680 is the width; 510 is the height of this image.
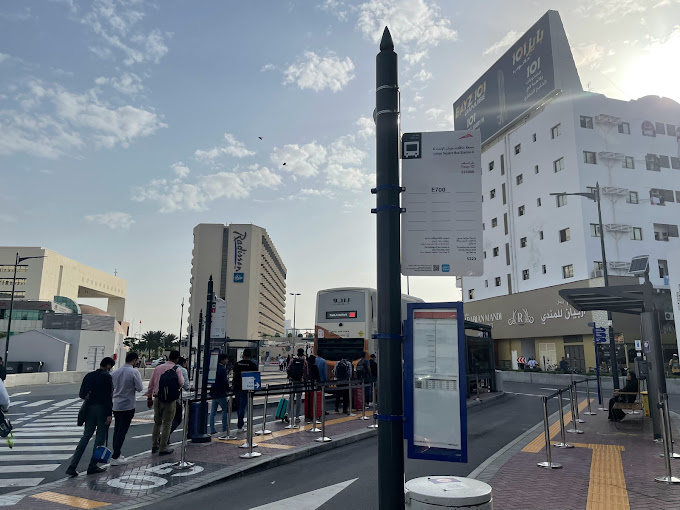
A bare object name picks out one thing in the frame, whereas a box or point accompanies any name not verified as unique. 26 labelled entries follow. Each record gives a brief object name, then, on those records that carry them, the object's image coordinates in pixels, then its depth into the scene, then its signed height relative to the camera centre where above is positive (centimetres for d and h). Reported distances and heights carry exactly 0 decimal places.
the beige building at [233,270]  11962 +1990
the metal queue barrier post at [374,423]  1265 -173
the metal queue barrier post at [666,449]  735 -135
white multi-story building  4084 +1333
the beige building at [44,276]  9900 +1534
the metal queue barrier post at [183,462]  845 -179
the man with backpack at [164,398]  949 -83
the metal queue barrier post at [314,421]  1192 -160
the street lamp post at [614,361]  2057 -21
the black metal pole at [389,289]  354 +47
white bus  1920 +113
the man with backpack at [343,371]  1563 -51
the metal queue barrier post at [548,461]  841 -175
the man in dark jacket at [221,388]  1164 -79
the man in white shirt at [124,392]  925 -72
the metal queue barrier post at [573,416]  1229 -146
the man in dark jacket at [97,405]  841 -87
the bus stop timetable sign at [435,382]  372 -20
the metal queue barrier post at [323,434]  1079 -169
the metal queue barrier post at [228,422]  1121 -147
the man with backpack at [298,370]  1506 -47
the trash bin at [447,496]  343 -94
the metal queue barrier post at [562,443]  1030 -174
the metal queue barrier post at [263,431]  1182 -182
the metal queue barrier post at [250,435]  916 -148
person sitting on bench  1338 -108
